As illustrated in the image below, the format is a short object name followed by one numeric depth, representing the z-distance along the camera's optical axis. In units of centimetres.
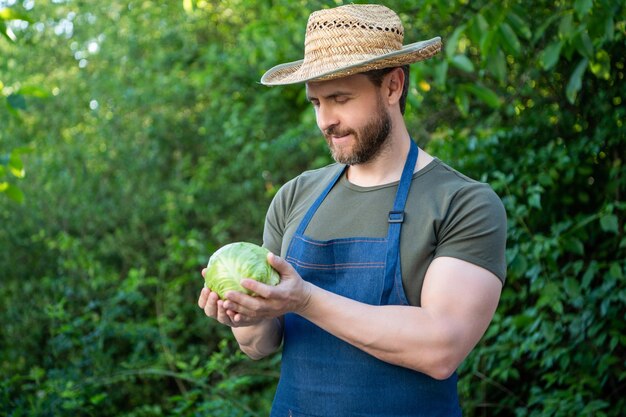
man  227
